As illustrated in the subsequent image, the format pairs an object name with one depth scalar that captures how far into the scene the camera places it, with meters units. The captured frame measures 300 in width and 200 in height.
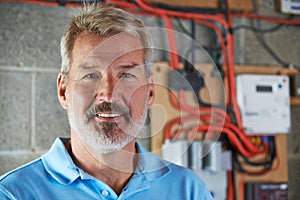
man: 0.98
